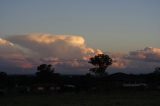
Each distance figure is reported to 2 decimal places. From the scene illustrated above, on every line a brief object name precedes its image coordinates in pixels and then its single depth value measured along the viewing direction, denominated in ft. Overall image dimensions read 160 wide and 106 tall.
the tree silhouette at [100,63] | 372.38
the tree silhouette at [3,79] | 328.29
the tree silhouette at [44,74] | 352.69
